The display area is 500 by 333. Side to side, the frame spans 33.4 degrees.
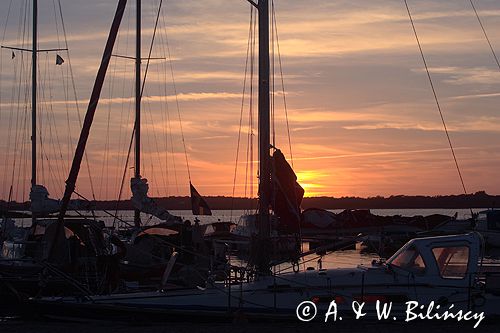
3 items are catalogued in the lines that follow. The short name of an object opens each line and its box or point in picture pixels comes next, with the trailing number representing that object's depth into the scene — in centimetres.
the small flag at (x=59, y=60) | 4612
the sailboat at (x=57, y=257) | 2484
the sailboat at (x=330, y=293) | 1880
